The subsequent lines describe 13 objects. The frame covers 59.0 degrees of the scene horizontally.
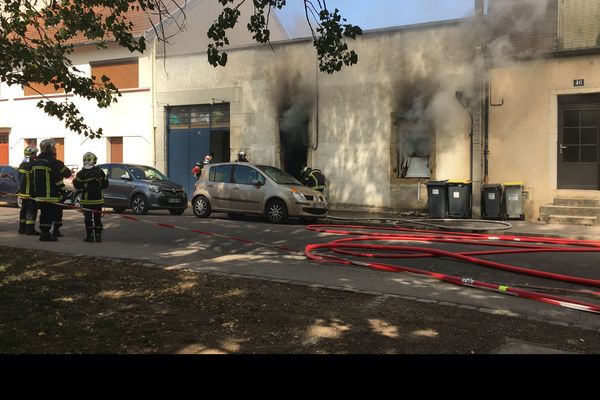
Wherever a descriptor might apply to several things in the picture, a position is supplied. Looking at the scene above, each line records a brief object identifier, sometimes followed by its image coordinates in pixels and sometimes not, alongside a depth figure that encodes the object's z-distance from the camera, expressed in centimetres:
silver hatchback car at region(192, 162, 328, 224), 1314
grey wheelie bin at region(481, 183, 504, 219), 1380
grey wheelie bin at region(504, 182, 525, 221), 1366
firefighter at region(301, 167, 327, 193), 1458
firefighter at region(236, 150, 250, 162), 1658
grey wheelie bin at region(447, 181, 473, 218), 1414
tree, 564
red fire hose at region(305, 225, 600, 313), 611
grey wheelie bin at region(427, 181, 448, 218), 1436
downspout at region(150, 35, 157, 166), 2061
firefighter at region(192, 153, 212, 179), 1731
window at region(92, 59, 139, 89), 2103
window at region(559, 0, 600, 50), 1322
